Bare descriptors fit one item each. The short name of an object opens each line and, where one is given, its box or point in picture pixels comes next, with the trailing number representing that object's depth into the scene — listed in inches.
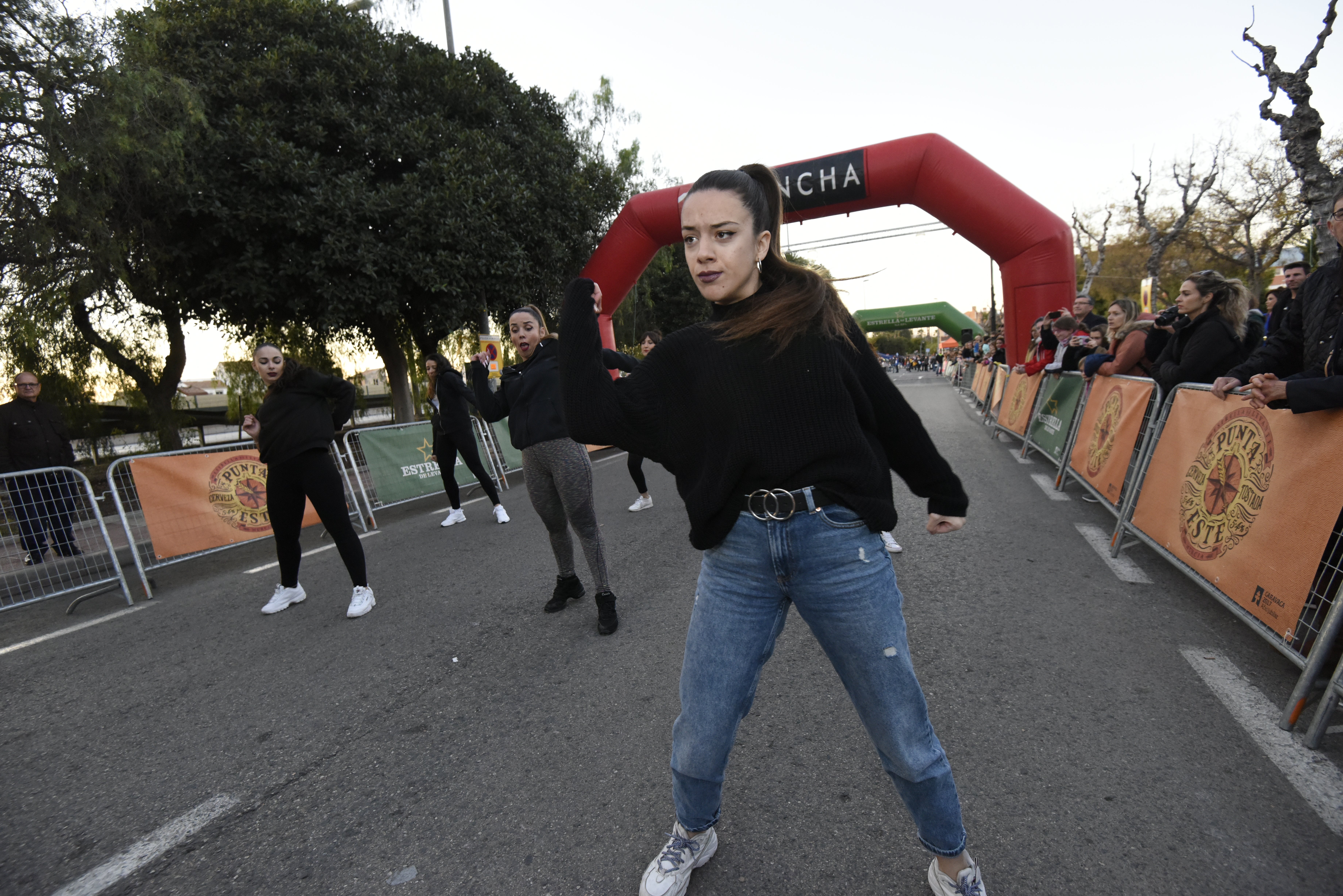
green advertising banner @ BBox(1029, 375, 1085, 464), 289.0
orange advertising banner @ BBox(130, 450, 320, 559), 230.4
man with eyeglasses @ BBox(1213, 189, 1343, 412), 113.7
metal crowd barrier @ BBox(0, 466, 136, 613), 213.5
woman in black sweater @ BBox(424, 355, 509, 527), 271.6
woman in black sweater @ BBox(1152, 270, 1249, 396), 188.9
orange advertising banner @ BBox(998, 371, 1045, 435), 372.5
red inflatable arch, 469.4
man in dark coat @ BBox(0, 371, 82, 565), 214.7
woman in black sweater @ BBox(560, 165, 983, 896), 59.9
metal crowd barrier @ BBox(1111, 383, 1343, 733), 97.0
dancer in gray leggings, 157.2
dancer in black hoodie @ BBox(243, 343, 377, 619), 173.3
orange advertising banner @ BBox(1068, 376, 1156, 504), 203.5
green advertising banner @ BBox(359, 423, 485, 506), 326.0
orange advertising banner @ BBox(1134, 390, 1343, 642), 110.6
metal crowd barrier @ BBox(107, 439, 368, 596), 217.6
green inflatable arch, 1804.9
